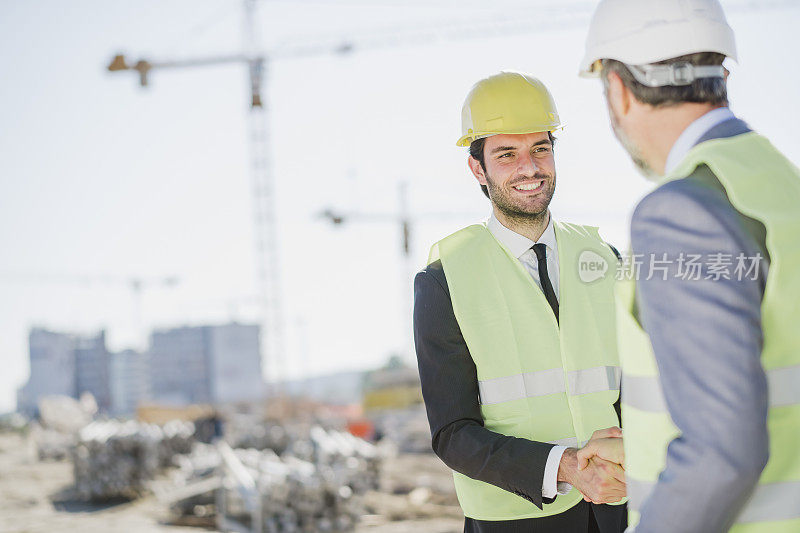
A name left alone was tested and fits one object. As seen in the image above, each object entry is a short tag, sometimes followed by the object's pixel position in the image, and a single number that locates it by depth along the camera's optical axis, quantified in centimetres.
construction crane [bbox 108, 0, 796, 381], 4131
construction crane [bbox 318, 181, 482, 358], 5094
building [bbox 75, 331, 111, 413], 9000
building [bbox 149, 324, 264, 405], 8456
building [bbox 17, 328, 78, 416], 7812
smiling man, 216
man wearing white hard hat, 108
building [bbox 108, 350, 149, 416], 11685
